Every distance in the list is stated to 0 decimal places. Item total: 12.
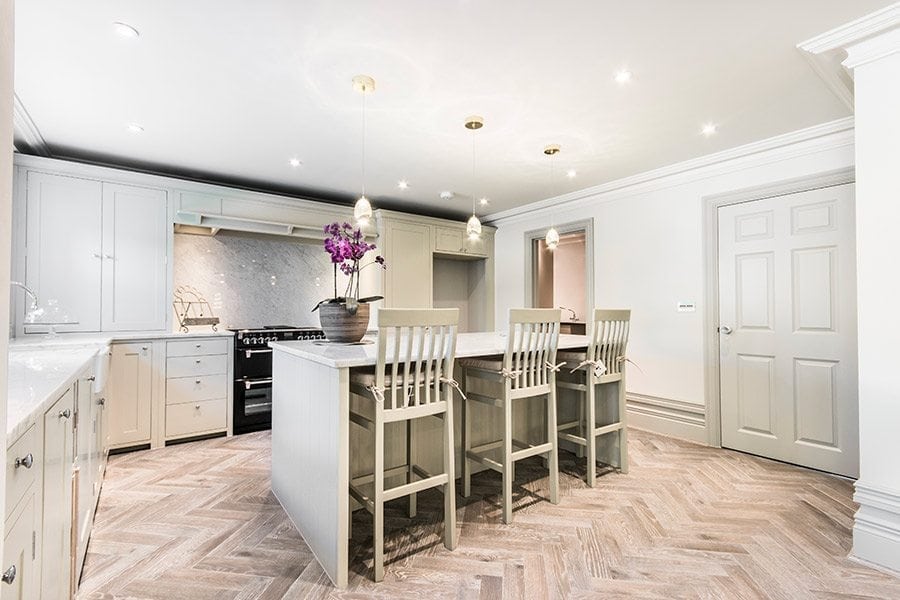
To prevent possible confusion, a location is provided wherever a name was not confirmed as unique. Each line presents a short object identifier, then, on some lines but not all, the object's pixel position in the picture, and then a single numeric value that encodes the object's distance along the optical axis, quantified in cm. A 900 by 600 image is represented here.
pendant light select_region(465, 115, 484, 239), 301
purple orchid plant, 249
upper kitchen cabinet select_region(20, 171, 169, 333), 349
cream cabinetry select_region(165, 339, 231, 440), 380
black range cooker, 408
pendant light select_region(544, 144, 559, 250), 358
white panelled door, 312
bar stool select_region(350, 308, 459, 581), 196
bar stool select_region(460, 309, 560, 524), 247
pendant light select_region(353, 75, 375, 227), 248
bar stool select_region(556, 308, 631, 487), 296
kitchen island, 192
